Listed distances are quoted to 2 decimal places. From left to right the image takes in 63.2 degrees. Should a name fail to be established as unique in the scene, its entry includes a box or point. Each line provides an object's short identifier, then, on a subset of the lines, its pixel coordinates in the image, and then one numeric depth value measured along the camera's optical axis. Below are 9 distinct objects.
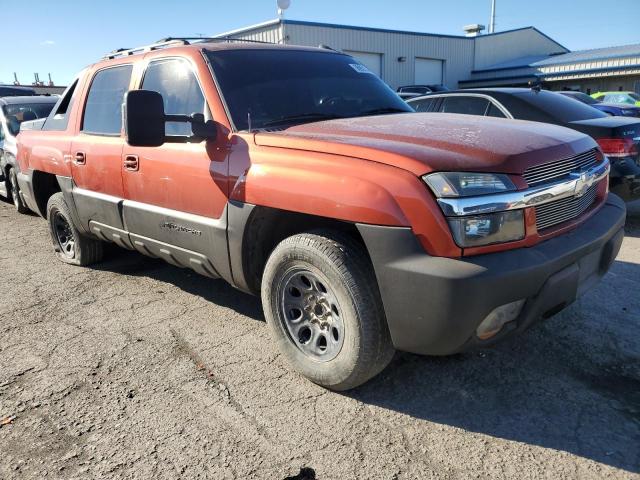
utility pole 48.75
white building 25.50
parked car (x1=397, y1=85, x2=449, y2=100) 21.72
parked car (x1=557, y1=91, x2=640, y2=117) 11.20
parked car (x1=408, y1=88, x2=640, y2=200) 5.43
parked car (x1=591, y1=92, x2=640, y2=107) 20.33
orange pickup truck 2.26
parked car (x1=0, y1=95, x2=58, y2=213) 7.61
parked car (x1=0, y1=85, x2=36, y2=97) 13.88
